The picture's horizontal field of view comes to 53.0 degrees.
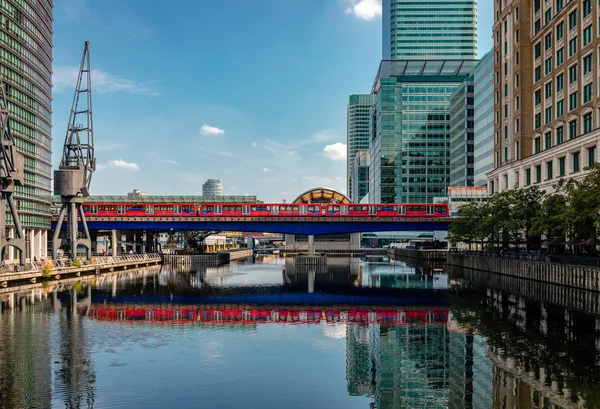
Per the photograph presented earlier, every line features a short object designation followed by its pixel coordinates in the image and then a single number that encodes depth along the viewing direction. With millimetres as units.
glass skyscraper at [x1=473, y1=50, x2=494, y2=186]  169250
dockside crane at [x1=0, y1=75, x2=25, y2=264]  74812
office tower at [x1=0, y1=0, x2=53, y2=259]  104875
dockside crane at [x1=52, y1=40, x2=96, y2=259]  102438
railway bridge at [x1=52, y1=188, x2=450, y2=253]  128000
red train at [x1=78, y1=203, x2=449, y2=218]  128375
